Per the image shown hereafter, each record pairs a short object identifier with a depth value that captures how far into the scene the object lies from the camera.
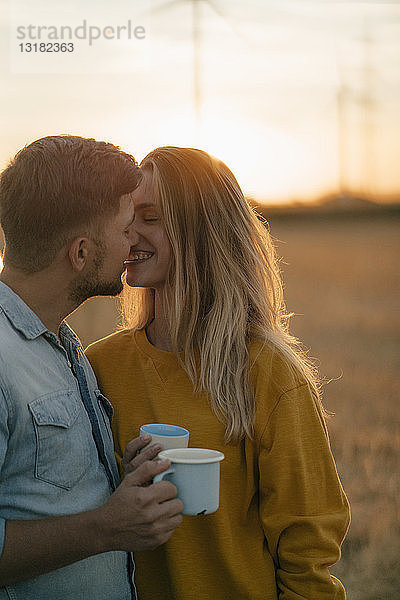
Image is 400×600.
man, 1.36
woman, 1.68
